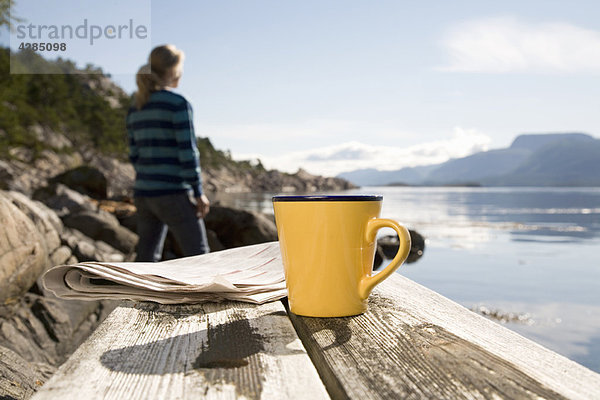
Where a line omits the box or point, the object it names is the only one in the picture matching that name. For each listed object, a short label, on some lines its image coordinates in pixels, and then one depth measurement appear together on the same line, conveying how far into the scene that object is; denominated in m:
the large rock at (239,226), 8.01
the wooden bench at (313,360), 0.59
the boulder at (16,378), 1.39
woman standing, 3.24
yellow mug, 0.86
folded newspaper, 1.02
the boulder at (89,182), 19.52
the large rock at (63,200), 11.66
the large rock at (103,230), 8.16
